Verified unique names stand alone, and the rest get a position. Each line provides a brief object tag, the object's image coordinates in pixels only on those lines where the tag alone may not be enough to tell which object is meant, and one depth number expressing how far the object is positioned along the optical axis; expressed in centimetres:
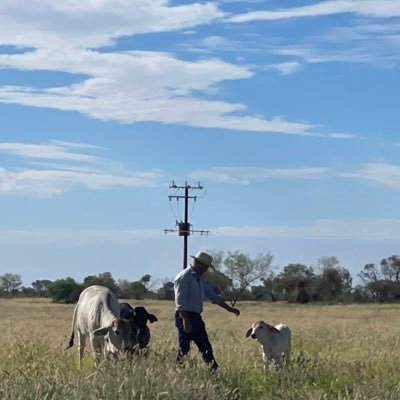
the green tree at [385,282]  10449
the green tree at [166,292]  9838
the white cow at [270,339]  1620
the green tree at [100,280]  8153
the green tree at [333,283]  10138
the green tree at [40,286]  12194
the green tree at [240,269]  9588
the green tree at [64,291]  9069
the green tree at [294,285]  10012
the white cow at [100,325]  1398
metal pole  6208
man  1488
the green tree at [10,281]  13050
